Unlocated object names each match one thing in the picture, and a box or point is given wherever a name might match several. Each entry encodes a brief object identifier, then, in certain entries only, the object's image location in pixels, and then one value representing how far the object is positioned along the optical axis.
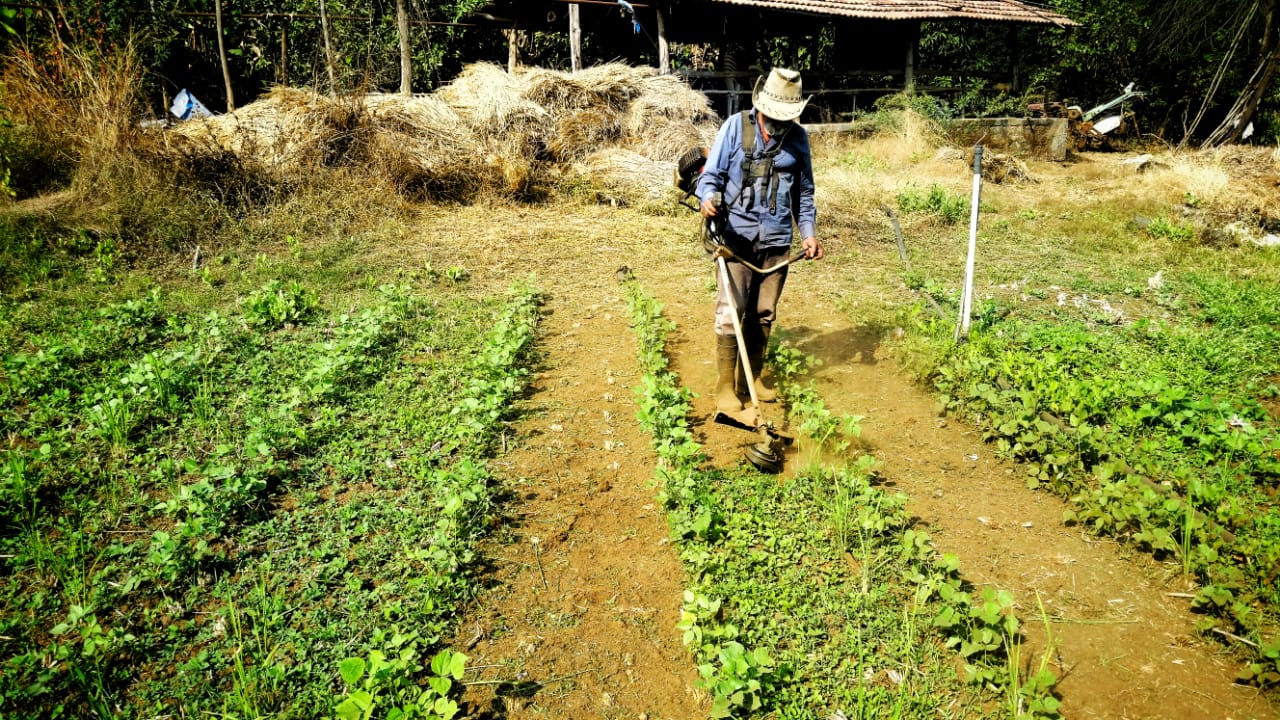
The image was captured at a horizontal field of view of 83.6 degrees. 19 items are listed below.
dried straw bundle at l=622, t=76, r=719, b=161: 11.84
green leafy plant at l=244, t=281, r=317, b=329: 6.00
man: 4.47
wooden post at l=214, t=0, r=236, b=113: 11.34
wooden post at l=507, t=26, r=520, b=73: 16.14
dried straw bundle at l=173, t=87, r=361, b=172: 9.59
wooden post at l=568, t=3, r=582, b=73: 13.70
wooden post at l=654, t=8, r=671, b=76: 14.06
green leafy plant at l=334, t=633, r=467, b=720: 2.41
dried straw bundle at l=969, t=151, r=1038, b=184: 13.14
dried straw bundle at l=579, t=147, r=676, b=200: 10.88
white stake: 4.97
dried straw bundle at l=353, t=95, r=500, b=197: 10.04
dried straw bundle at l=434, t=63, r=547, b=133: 10.99
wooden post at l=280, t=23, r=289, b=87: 13.54
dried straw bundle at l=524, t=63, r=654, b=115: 11.81
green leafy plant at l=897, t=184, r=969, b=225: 10.21
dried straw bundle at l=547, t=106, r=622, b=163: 11.53
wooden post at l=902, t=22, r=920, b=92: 17.65
